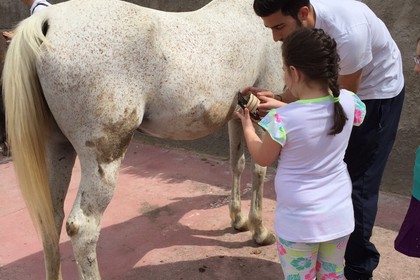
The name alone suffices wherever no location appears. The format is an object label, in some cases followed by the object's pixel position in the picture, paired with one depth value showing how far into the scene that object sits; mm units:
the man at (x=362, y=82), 1886
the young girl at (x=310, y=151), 1620
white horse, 1951
